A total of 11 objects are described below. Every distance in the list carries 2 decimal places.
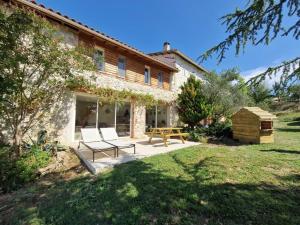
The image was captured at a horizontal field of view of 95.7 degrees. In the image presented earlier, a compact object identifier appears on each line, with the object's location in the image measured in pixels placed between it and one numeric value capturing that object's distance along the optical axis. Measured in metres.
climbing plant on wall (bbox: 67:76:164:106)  6.09
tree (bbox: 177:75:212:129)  10.40
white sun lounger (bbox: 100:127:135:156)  6.03
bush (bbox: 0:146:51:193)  3.89
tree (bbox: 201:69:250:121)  11.33
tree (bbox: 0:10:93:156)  3.98
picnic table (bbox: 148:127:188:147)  7.08
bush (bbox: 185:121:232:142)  9.42
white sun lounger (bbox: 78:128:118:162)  5.05
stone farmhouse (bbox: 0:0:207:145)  6.76
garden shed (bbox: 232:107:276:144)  7.88
